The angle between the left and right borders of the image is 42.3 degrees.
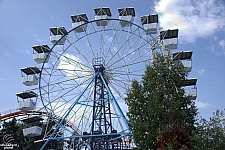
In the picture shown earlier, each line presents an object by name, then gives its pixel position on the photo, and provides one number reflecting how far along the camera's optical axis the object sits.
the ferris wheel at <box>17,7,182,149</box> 20.78
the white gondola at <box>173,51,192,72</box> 20.83
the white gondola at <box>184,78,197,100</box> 19.80
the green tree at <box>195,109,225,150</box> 16.45
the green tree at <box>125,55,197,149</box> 13.11
